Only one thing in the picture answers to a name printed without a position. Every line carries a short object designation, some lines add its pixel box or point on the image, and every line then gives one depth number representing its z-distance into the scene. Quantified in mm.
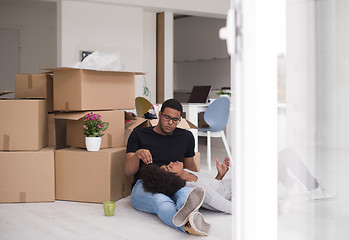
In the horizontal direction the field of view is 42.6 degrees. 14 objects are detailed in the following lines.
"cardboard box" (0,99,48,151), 3207
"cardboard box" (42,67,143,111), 3238
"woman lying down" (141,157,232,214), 2727
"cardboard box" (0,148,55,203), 3184
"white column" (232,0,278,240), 865
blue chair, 4891
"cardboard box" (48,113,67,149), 3498
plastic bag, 3383
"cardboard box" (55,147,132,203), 3166
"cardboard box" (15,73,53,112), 3514
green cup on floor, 2801
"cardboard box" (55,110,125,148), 3355
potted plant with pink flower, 3190
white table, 5262
